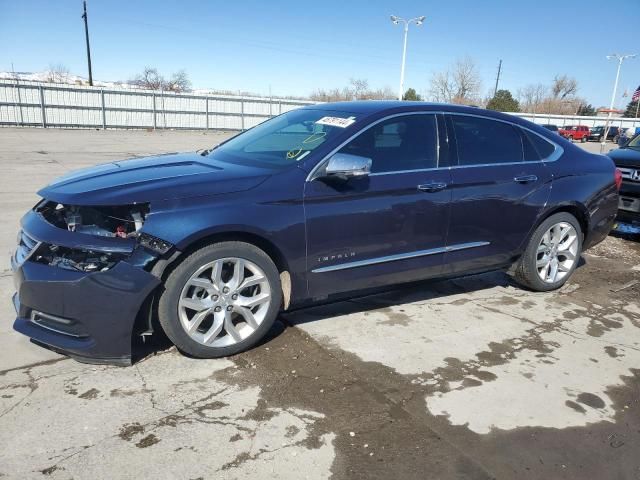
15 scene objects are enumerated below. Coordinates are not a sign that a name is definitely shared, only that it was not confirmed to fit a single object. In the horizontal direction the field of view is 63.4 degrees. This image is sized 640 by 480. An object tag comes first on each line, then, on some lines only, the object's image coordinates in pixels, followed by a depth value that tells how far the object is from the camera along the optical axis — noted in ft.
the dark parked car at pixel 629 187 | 23.80
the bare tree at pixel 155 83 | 246.06
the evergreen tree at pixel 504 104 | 168.71
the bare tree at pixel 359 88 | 191.08
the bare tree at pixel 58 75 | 263.35
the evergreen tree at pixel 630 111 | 248.73
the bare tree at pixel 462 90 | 197.16
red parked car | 144.97
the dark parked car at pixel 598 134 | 139.06
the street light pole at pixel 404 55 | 117.29
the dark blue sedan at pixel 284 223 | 10.25
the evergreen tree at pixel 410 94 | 160.88
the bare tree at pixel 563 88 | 266.01
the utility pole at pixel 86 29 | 130.62
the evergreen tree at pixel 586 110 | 267.18
